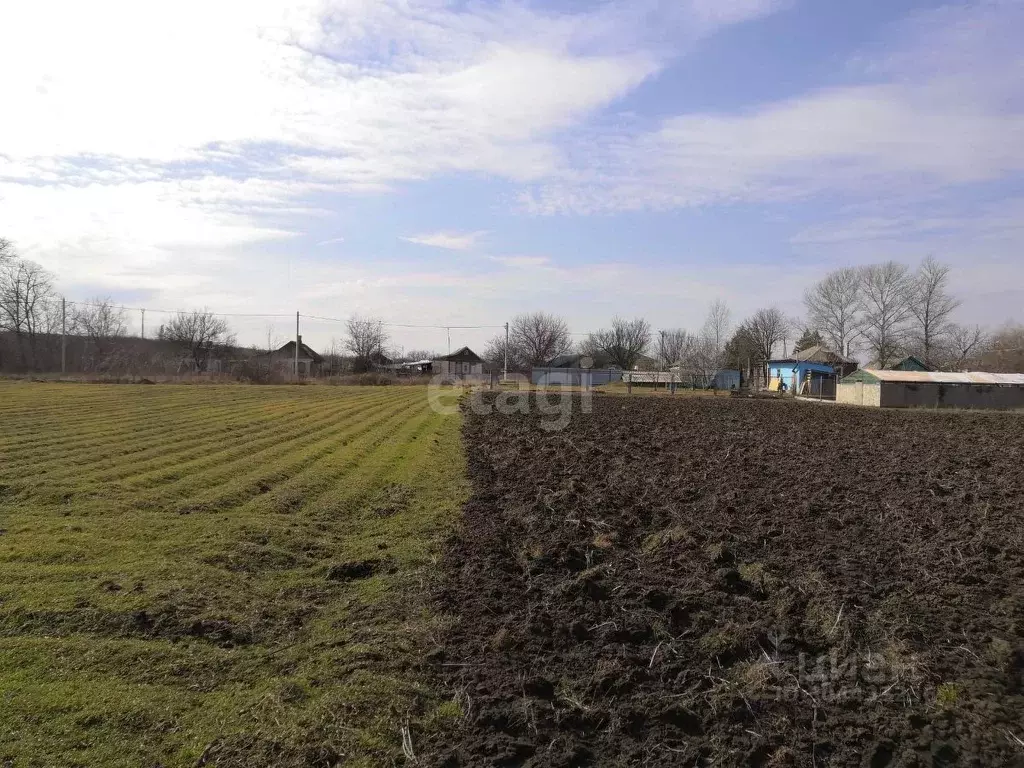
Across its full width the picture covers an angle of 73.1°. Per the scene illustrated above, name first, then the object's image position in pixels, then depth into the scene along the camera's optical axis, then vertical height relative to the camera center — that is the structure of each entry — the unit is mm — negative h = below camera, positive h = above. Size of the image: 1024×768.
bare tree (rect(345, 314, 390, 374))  87875 +3625
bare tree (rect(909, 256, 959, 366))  75812 +5952
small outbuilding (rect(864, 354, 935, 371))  59688 +1446
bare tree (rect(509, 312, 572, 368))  96562 +4886
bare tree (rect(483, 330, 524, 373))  90562 +2466
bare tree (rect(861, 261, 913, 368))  74812 +6070
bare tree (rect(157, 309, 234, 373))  75938 +3872
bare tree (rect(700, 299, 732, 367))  80231 +3638
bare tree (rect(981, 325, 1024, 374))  67875 +3044
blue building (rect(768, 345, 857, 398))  58719 +803
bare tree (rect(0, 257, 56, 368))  68125 +5002
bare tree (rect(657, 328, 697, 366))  92962 +4364
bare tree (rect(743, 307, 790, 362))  91188 +6263
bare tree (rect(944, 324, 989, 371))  75812 +3537
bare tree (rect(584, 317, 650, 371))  96875 +4648
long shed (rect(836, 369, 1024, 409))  44125 -590
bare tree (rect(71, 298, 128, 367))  72688 +4102
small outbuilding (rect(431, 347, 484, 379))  77500 +1074
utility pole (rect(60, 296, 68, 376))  62938 +3025
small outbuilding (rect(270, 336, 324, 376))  70750 +1339
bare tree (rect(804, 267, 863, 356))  77438 +7217
